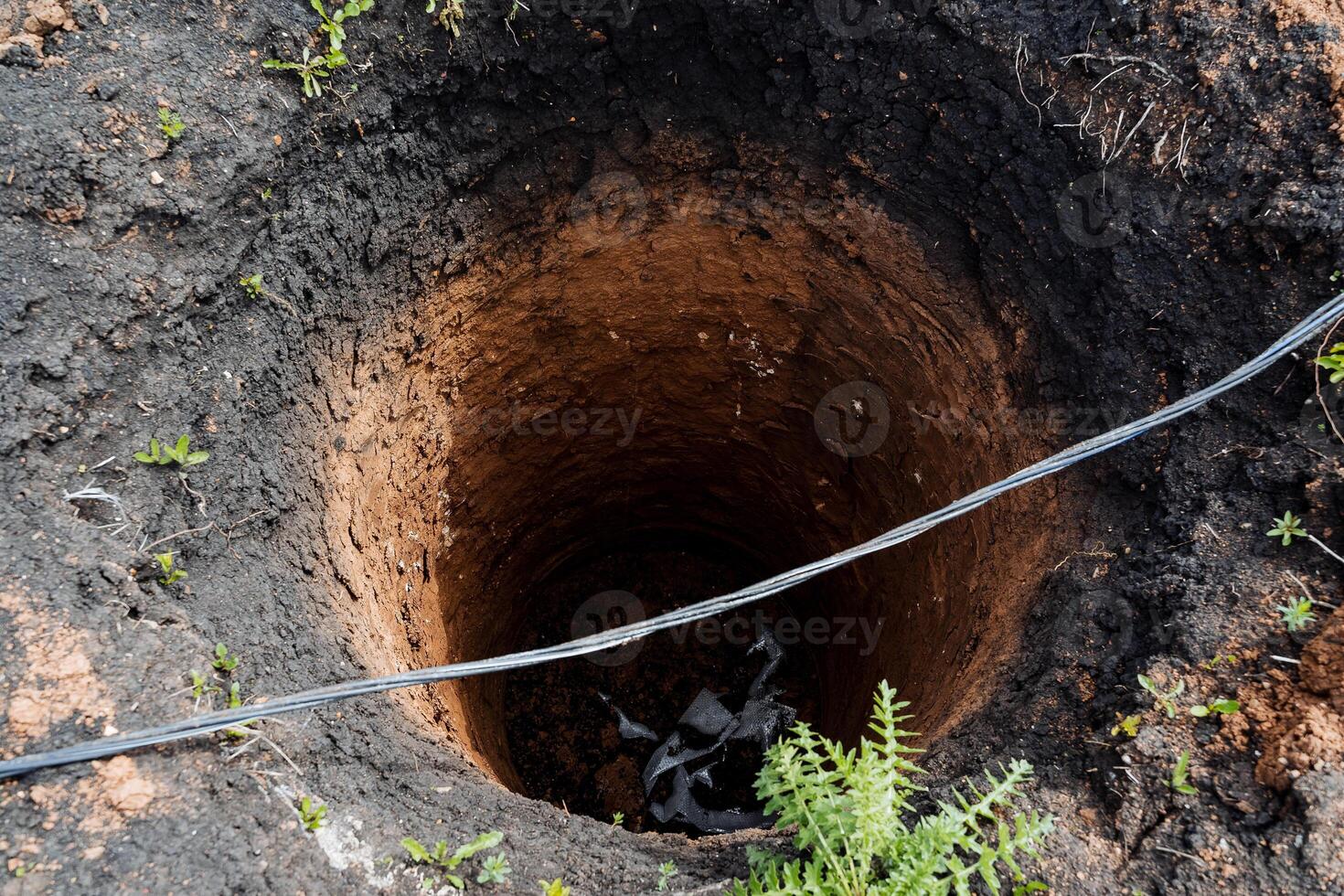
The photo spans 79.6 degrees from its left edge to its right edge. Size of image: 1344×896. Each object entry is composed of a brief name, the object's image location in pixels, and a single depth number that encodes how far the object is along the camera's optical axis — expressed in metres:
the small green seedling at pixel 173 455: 2.74
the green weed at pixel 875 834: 2.10
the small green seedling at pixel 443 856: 2.28
